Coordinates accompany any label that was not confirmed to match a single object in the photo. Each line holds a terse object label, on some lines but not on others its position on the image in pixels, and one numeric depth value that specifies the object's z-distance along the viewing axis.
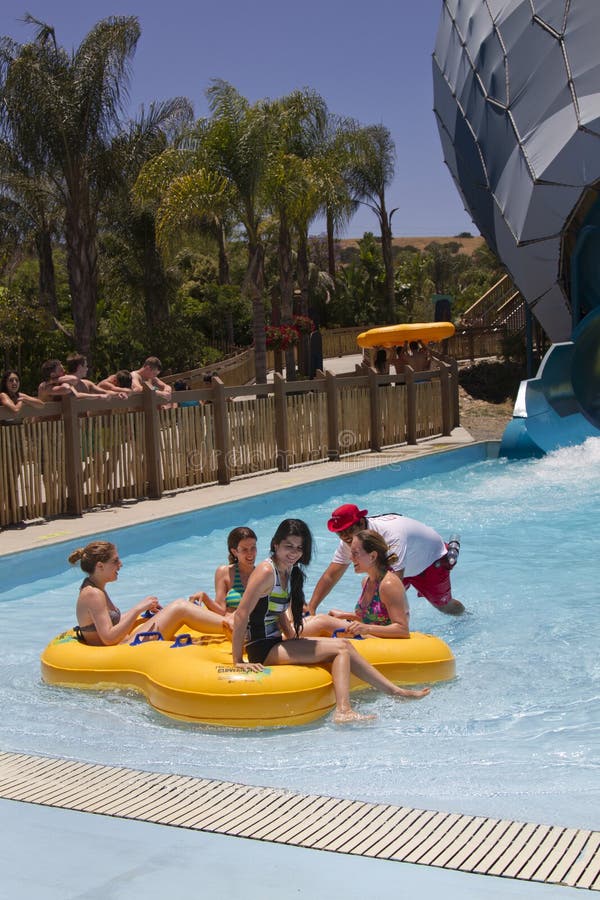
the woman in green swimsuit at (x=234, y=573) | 6.04
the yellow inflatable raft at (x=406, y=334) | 20.30
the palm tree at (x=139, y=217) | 23.78
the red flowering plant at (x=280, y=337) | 26.31
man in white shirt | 5.85
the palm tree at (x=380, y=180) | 38.84
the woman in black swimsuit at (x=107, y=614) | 5.79
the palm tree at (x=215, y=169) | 19.11
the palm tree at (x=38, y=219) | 25.50
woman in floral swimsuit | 5.67
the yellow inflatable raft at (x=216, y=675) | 4.97
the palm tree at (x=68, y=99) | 22.12
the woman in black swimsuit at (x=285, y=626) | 5.15
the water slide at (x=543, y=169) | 15.56
